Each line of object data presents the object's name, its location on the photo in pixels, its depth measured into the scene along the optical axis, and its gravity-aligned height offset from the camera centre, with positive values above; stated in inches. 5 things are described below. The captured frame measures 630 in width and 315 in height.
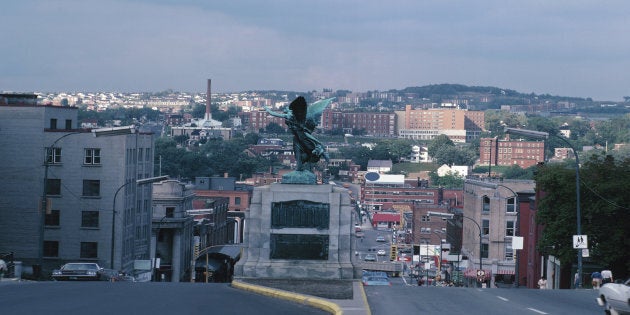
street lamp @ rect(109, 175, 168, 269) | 2861.7 -92.9
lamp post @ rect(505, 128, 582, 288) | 2244.1 -42.9
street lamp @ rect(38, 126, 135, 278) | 2399.1 +12.6
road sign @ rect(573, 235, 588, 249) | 2225.4 -149.1
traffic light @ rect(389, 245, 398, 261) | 4488.7 -360.6
